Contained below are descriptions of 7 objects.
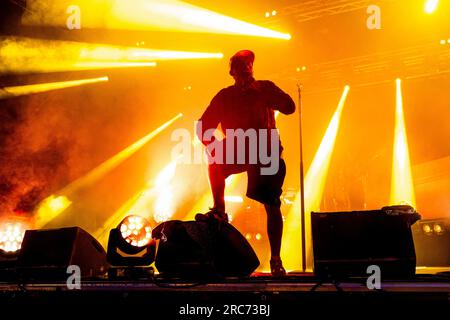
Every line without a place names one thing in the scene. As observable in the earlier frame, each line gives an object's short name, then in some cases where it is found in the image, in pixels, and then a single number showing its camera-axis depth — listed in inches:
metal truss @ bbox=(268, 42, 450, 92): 350.3
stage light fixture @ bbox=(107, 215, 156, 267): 101.5
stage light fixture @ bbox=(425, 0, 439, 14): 292.9
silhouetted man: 116.7
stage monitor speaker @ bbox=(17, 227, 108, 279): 99.5
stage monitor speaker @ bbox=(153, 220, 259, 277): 90.7
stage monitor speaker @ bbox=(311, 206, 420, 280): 82.2
